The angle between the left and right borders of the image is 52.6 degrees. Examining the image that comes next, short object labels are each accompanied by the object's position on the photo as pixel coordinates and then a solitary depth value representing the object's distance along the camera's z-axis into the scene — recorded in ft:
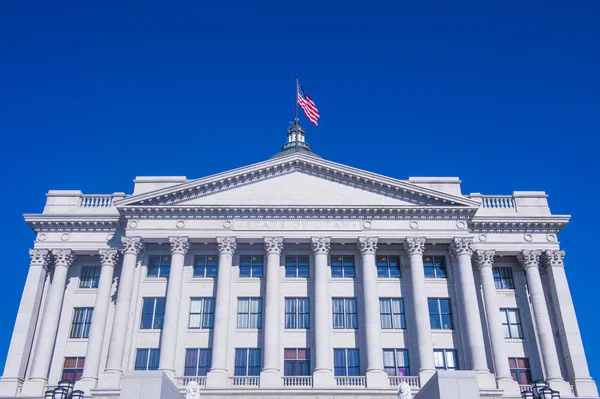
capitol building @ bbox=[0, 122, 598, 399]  136.36
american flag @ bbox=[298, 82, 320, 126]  176.76
